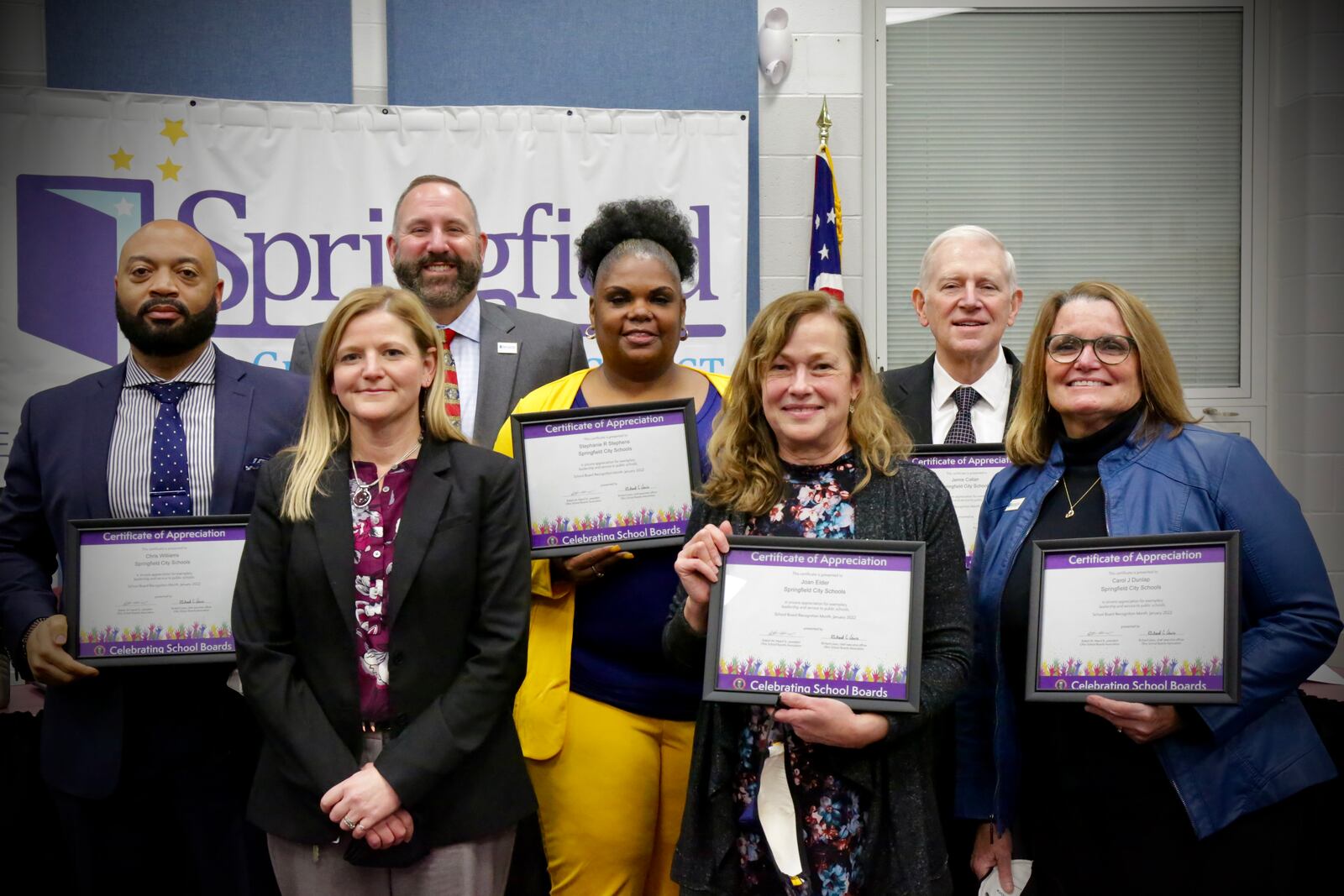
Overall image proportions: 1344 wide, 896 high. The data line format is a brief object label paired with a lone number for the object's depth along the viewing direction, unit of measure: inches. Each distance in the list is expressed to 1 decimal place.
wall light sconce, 200.2
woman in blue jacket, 80.7
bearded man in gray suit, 129.6
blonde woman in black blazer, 81.5
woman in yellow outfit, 98.0
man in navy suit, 101.0
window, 218.1
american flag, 200.4
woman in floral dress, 75.7
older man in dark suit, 114.7
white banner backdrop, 190.7
